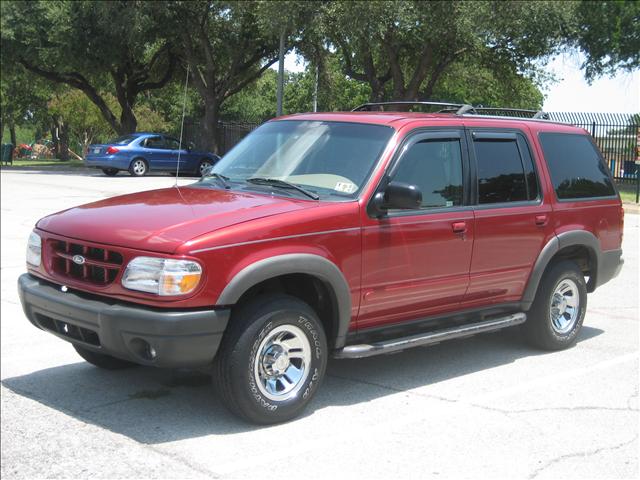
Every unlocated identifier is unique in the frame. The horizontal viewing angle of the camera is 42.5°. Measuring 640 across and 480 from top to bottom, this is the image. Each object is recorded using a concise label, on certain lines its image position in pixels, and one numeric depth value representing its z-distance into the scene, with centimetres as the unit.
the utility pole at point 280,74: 2777
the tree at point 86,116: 5403
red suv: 454
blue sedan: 2644
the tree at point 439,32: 2683
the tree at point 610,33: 2805
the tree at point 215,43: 3306
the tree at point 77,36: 3228
